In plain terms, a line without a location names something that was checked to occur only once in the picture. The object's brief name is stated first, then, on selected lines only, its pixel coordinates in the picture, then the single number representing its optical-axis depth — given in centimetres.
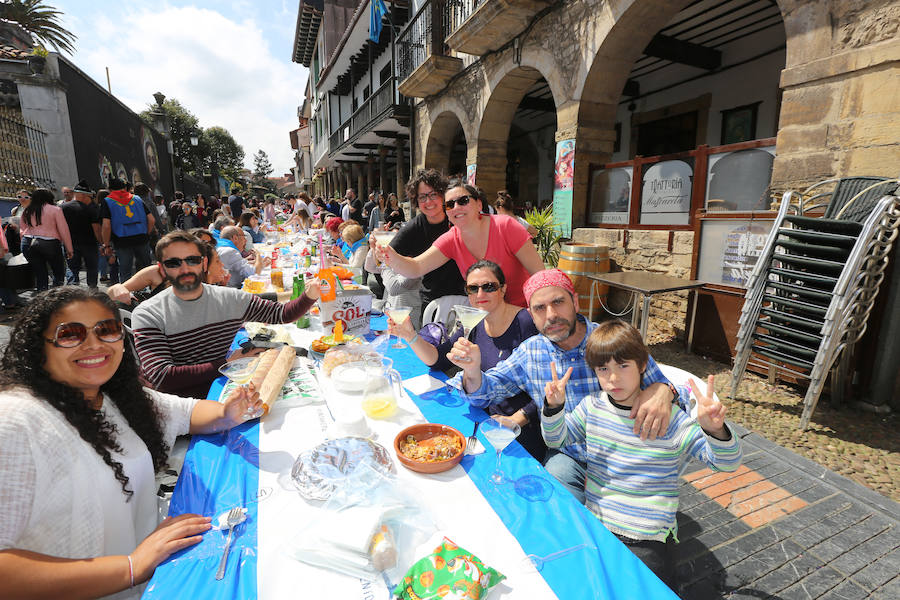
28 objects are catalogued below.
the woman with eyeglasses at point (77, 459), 104
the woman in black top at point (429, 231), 346
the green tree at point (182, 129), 3378
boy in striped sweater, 154
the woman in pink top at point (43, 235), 653
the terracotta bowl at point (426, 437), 145
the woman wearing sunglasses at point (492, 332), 215
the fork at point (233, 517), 121
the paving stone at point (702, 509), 248
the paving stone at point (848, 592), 195
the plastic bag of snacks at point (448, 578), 96
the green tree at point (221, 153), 4178
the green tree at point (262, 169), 8419
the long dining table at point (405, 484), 103
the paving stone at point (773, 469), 286
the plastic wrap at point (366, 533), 107
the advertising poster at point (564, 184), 689
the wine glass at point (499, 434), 144
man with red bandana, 190
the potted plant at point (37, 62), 1037
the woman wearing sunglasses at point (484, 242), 300
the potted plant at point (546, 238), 727
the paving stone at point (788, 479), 276
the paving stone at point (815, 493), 262
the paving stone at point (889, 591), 196
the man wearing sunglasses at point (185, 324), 227
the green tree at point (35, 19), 1805
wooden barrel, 619
